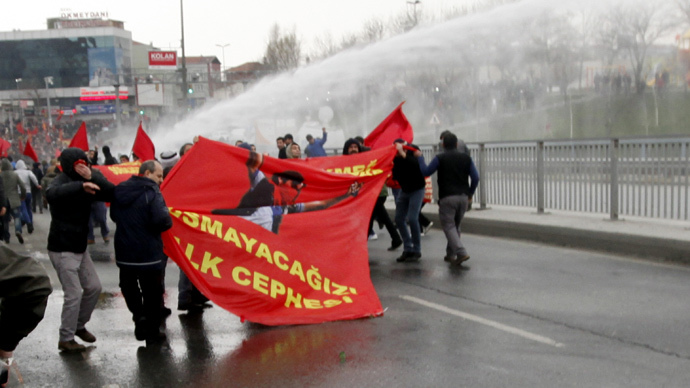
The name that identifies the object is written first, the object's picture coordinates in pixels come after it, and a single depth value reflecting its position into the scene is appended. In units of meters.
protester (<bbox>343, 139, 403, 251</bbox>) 11.46
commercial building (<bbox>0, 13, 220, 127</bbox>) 99.12
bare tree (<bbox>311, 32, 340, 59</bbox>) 48.74
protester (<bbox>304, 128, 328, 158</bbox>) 18.44
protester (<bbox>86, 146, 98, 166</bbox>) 17.50
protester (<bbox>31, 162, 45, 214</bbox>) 23.34
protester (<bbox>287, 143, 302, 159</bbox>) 11.34
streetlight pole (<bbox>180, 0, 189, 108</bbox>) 36.67
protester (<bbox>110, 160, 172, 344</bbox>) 6.17
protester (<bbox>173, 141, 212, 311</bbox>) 7.69
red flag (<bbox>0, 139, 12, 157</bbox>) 17.77
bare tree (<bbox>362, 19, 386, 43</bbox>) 45.03
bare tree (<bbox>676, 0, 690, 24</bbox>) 28.08
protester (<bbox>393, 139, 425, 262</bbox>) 10.09
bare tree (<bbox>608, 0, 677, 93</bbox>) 29.19
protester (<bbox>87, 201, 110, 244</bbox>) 14.01
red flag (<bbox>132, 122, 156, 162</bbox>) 13.96
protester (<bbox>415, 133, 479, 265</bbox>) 9.52
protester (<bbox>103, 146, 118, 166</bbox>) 17.39
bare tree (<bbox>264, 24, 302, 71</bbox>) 61.69
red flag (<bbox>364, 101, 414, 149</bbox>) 11.36
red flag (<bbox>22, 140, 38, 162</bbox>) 20.69
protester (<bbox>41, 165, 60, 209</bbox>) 15.24
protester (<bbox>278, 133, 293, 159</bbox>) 16.22
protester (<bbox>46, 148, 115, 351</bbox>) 6.18
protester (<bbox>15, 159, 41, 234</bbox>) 16.66
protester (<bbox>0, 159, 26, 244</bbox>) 14.99
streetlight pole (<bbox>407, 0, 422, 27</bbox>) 37.69
